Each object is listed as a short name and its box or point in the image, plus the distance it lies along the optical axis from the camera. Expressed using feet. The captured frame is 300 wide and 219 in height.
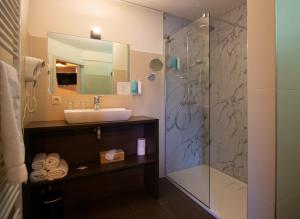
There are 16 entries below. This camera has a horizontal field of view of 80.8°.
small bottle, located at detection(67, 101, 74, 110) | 6.41
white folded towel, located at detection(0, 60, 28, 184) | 2.35
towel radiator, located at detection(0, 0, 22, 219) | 2.80
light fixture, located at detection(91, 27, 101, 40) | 6.70
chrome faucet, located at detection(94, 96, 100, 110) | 6.61
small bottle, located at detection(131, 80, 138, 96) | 7.45
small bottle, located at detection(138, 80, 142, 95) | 7.52
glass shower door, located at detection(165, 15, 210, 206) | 8.08
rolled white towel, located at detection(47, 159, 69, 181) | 5.09
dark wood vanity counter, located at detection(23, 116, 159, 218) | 5.20
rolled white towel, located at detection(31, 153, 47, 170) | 5.05
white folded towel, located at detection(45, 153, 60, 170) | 5.18
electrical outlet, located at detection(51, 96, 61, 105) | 6.17
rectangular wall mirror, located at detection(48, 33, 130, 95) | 6.26
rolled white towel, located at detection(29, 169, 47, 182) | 4.88
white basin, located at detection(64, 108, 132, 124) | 5.50
